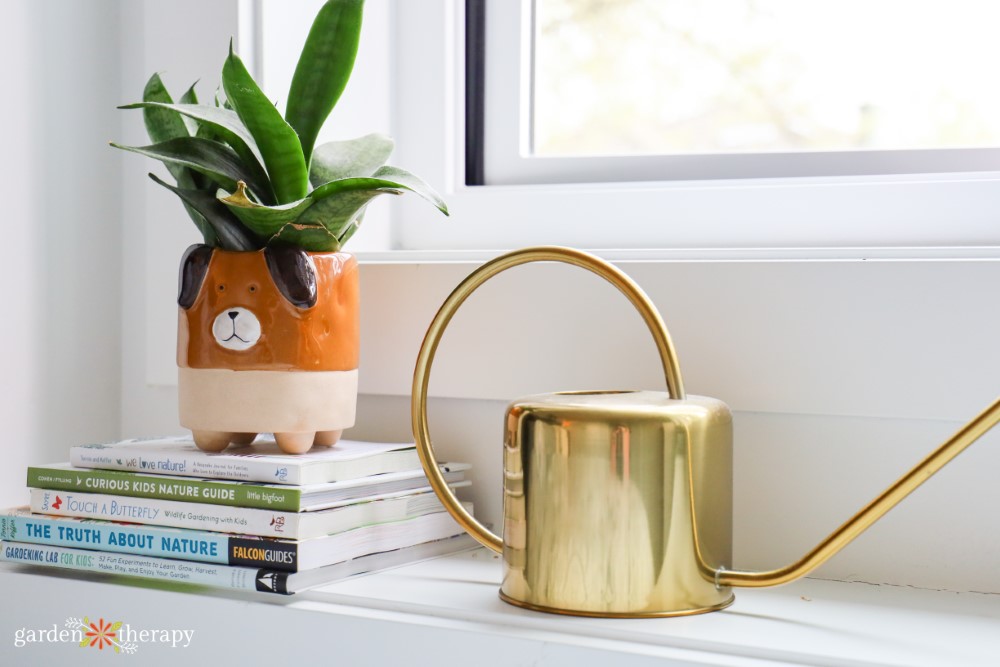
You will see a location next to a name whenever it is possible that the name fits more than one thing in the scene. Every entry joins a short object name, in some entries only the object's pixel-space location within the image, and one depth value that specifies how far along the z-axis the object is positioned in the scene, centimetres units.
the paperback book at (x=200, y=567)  166
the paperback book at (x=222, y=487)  167
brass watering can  159
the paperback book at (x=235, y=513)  167
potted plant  172
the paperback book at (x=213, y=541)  167
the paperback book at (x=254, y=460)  169
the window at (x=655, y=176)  182
